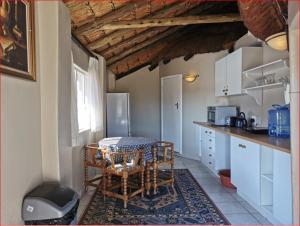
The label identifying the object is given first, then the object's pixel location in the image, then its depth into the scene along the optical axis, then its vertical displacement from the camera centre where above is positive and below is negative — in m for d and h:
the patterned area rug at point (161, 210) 2.67 -1.18
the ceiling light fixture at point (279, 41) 2.27 +0.62
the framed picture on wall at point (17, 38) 1.57 +0.50
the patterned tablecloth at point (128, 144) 3.17 -0.45
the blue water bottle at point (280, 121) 2.74 -0.15
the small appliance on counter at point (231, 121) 4.23 -0.22
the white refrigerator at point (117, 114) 5.84 -0.10
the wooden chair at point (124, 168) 3.00 -0.73
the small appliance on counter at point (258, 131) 3.18 -0.30
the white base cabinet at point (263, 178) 2.22 -0.75
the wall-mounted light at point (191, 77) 5.74 +0.73
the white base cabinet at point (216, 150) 4.07 -0.71
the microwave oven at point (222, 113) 4.40 -0.09
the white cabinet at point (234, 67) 3.67 +0.66
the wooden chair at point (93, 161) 3.31 -0.69
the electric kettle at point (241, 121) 3.88 -0.21
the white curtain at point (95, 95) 4.10 +0.25
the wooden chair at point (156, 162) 3.43 -0.74
